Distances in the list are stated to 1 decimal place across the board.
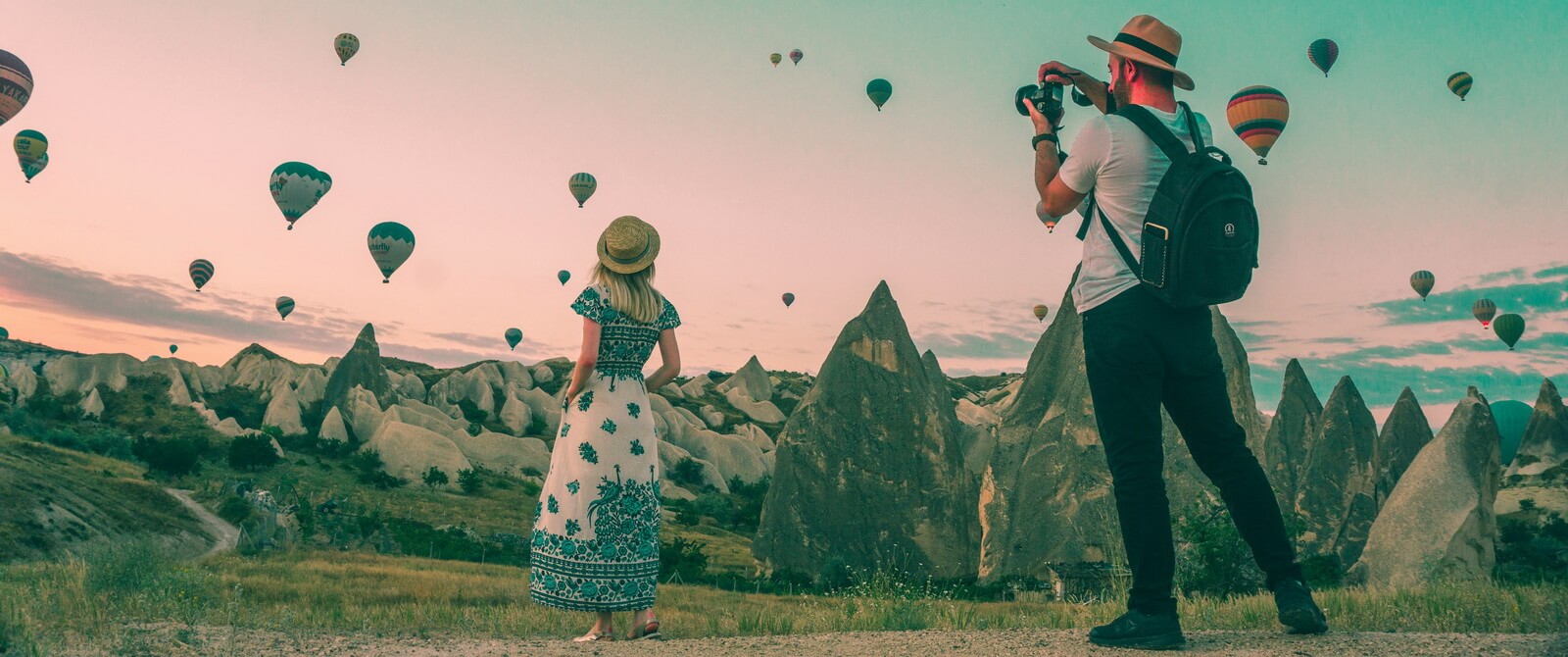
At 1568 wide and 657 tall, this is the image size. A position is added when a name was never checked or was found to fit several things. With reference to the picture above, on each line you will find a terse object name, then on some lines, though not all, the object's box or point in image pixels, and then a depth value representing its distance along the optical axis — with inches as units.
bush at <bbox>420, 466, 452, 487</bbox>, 2370.8
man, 162.6
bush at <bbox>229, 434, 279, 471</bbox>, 2084.2
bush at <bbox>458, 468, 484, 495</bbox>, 2337.6
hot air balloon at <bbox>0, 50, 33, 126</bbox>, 1462.8
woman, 236.7
